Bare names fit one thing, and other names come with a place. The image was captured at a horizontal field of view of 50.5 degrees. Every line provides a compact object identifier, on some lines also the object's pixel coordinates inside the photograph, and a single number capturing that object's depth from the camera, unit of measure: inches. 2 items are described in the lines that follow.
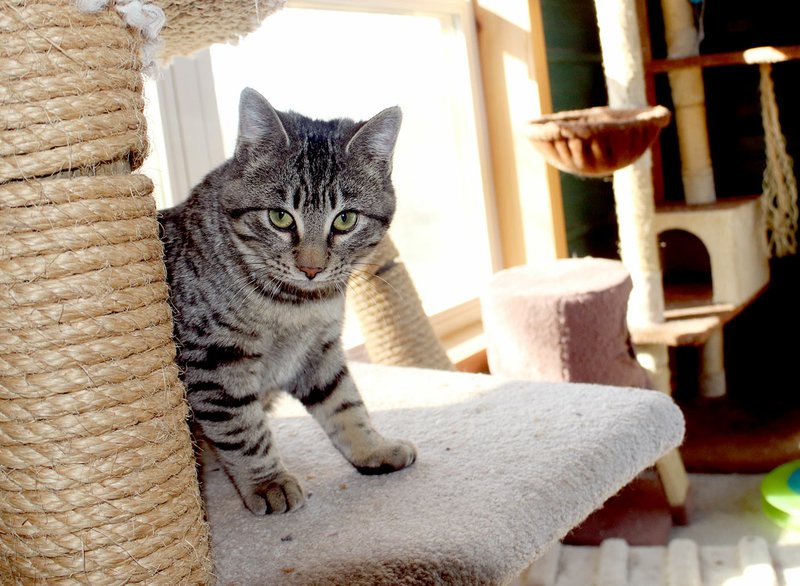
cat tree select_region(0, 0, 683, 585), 24.1
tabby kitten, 37.7
